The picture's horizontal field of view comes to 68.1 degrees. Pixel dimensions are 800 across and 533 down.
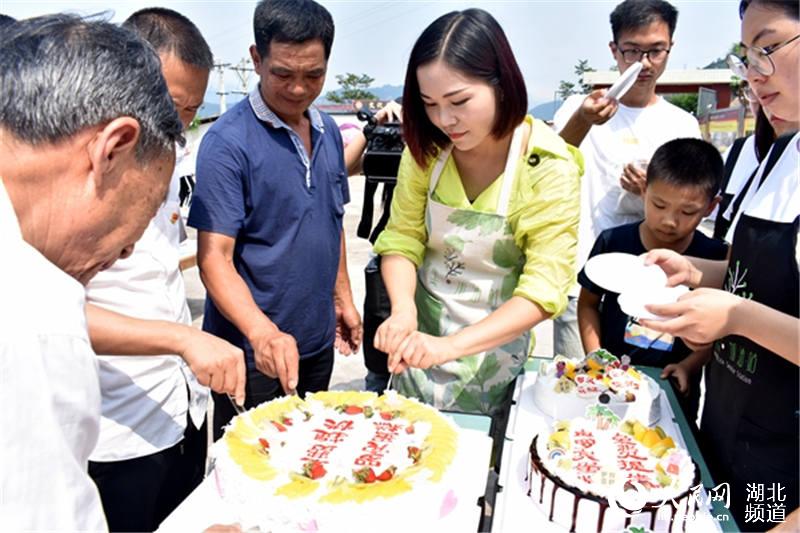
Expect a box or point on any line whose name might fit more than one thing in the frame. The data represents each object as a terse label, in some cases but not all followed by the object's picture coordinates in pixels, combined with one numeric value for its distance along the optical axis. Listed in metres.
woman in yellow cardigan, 1.72
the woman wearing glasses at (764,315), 1.31
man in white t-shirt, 2.78
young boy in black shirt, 2.29
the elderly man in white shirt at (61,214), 0.79
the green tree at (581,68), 50.63
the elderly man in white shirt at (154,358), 1.58
